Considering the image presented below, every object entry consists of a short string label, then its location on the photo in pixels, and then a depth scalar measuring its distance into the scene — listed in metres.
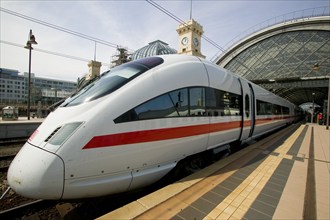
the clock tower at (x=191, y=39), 31.25
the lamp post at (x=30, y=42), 16.74
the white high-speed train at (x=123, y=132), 2.65
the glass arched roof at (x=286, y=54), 35.69
